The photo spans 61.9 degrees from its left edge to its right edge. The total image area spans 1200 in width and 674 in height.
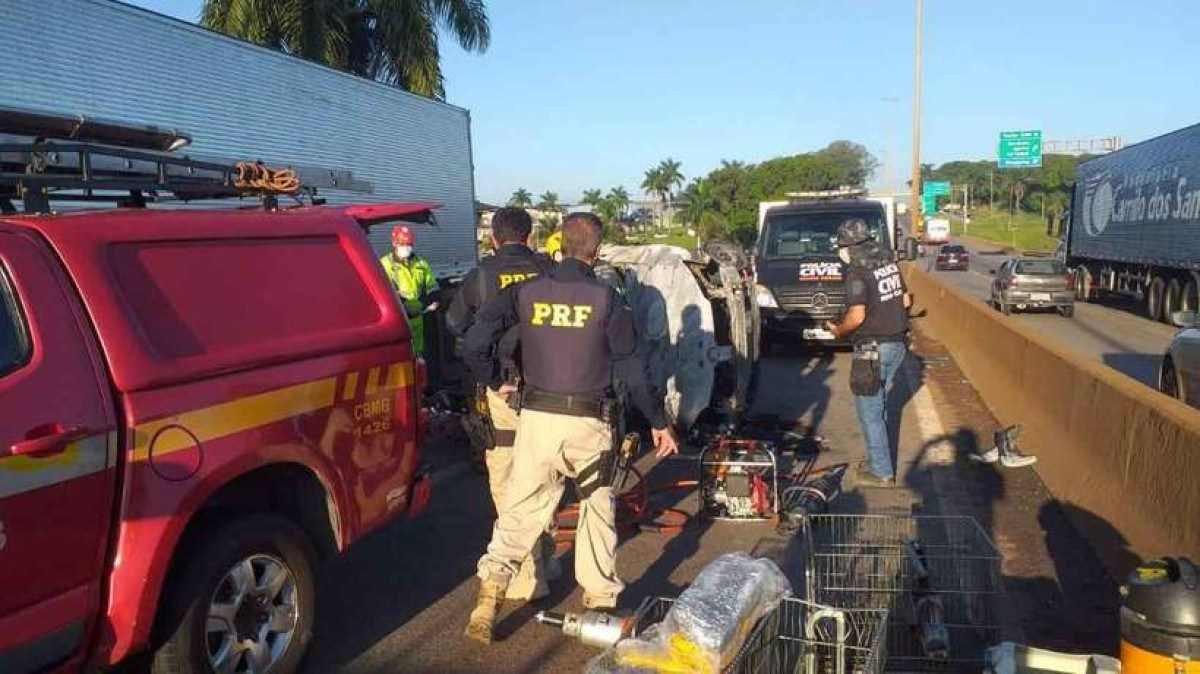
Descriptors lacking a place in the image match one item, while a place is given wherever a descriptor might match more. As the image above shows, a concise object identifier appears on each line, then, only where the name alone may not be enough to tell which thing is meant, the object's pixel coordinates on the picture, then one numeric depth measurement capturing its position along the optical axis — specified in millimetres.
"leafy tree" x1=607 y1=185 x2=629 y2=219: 110812
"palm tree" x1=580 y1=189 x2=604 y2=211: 112888
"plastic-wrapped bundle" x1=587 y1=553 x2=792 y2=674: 2768
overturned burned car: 7926
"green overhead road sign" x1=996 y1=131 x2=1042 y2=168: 56375
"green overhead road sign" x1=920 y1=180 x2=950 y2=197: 75375
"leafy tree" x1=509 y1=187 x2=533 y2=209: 102750
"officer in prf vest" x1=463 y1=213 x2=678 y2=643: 4406
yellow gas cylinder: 2967
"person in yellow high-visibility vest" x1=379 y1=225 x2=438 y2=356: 9023
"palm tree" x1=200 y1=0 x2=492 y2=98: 20828
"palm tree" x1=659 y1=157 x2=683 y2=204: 128125
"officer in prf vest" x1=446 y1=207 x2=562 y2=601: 4875
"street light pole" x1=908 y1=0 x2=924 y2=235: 37375
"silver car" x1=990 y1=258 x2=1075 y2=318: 24625
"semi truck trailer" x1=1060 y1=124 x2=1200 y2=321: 21062
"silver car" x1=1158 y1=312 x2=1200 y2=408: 8688
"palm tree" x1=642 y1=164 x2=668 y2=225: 128625
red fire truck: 3066
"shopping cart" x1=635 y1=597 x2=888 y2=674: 2854
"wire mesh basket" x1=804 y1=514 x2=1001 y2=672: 3795
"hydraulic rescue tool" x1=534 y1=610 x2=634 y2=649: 3236
